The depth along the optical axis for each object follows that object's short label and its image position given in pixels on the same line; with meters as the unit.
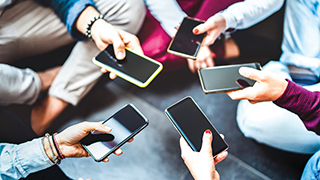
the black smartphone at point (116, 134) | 0.82
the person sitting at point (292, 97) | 0.71
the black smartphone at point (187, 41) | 0.98
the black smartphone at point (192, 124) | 0.82
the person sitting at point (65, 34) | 0.97
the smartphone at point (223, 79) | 0.87
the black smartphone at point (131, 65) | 0.87
